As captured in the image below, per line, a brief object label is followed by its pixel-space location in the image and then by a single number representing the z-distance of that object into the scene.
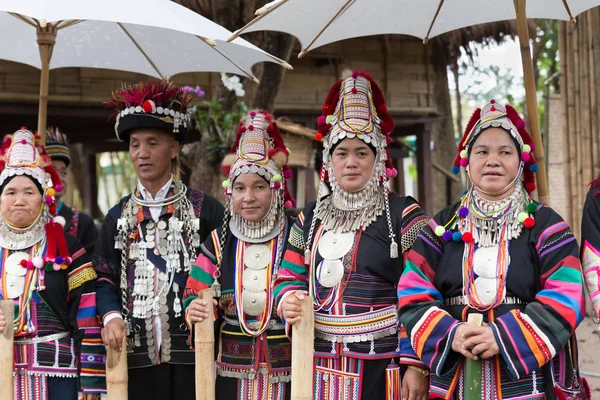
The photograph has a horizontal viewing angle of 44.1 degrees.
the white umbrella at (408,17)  3.60
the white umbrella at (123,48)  4.32
